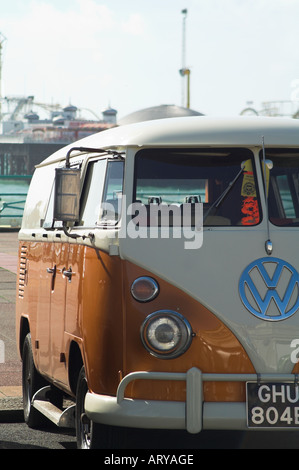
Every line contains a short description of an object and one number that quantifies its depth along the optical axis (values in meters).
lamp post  115.86
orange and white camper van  9.48
